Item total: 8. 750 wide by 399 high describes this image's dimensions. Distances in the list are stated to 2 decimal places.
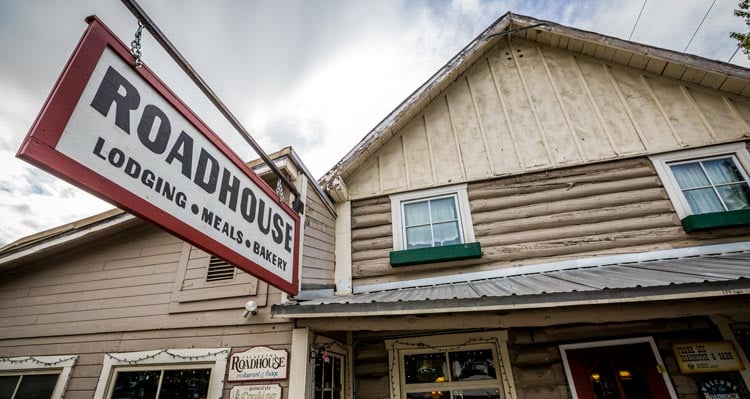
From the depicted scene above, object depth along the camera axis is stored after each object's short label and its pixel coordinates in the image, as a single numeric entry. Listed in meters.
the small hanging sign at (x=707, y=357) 3.83
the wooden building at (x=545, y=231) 3.54
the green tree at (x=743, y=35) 7.44
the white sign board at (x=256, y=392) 3.89
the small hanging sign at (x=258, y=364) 4.01
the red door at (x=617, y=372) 4.05
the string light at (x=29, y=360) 5.10
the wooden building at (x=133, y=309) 4.46
